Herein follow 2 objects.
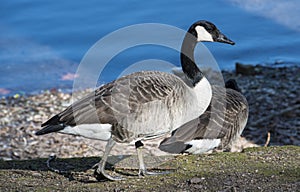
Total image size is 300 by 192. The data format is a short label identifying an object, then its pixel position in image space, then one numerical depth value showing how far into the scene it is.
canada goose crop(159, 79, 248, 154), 13.18
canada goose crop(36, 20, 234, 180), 11.05
